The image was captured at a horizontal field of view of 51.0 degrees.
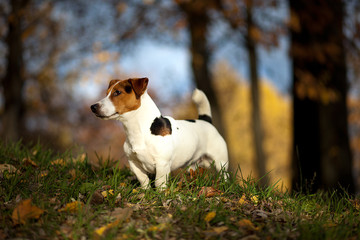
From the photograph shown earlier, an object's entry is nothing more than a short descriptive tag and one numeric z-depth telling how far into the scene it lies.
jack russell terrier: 3.42
